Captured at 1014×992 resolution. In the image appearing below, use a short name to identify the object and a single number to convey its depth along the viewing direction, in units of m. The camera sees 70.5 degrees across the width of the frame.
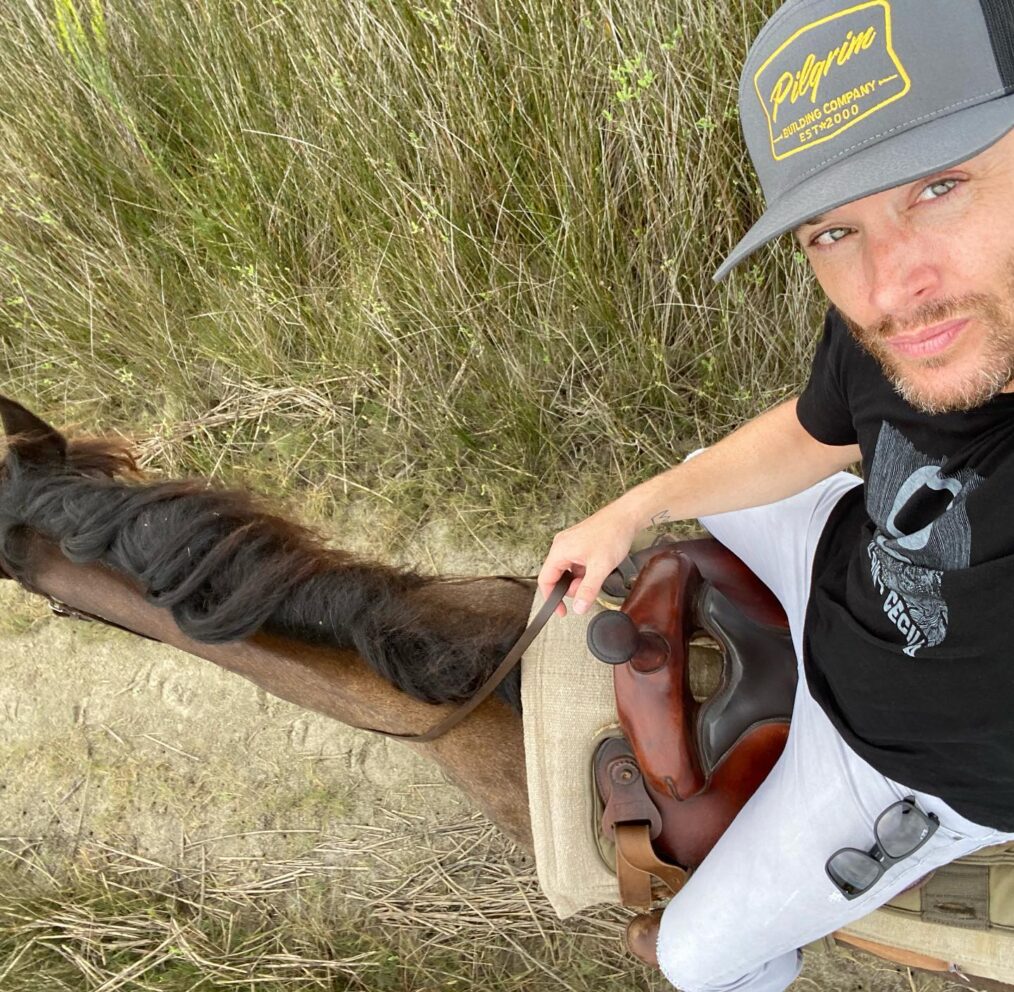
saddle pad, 1.39
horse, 1.31
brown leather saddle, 1.31
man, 0.84
